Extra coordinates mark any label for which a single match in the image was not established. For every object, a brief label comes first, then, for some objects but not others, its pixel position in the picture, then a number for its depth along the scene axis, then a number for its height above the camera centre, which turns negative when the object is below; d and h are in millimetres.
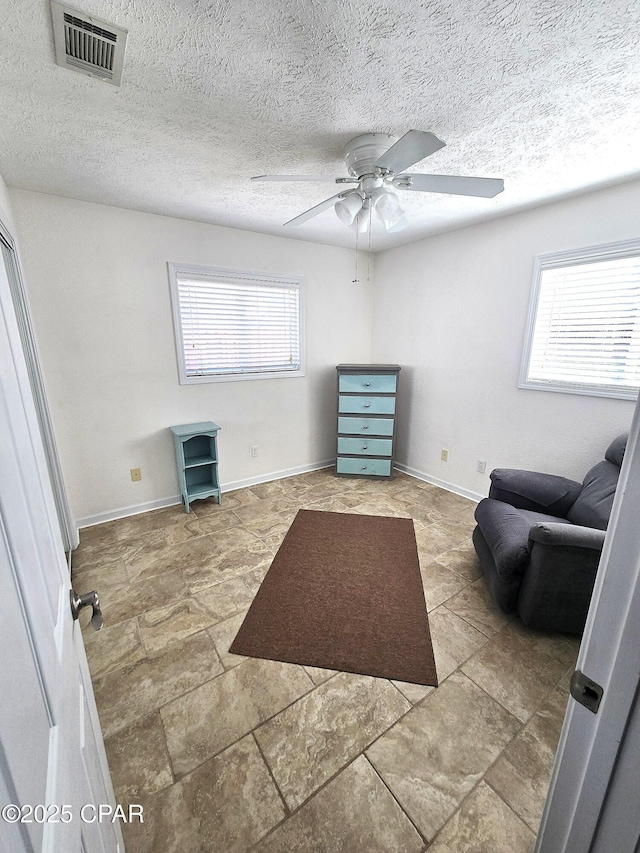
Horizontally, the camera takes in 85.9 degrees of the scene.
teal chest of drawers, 3574 -790
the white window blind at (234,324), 3004 +168
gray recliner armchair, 1633 -1043
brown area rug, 1668 -1478
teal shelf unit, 2953 -1036
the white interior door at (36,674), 364 -445
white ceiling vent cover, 1062 +965
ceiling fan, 1452 +745
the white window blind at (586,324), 2223 +127
